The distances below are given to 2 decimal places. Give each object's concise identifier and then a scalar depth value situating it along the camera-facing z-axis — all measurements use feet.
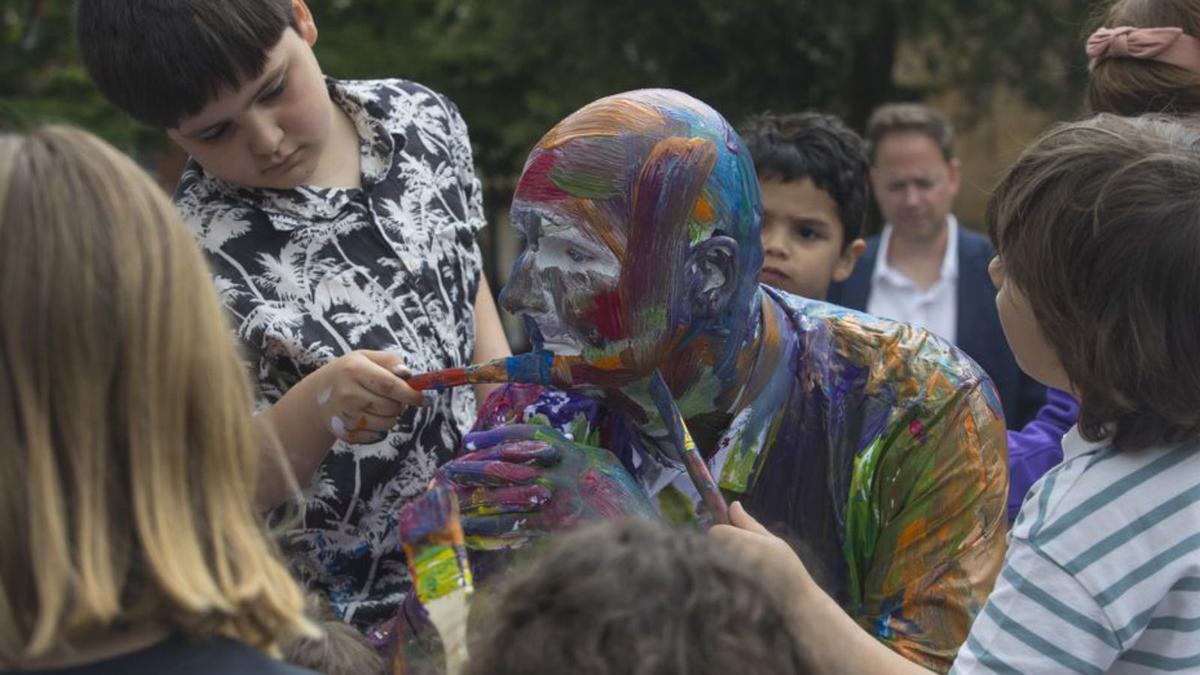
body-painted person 6.78
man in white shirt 16.57
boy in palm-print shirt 7.66
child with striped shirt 5.88
